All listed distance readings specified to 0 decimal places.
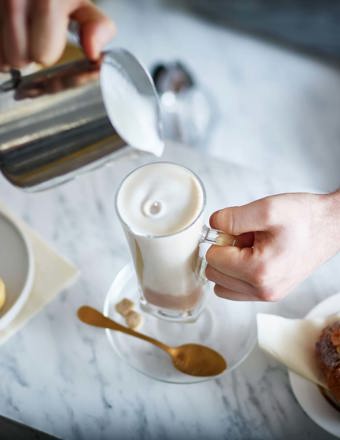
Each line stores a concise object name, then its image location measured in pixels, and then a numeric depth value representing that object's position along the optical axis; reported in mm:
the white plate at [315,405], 758
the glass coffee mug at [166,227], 777
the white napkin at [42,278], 924
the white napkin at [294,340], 799
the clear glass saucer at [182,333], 870
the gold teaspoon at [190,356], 857
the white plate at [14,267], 895
